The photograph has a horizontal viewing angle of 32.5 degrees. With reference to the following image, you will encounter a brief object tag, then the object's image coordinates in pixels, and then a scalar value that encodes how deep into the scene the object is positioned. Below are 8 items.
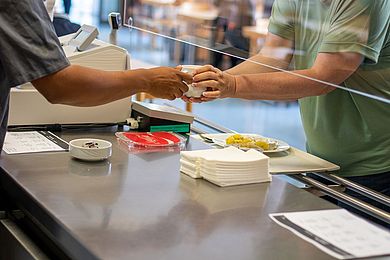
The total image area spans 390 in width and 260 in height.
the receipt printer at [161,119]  2.45
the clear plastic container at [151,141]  2.22
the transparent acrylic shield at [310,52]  2.09
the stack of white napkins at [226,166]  1.84
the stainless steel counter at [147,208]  1.39
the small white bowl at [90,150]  1.99
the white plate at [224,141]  2.31
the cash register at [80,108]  2.30
